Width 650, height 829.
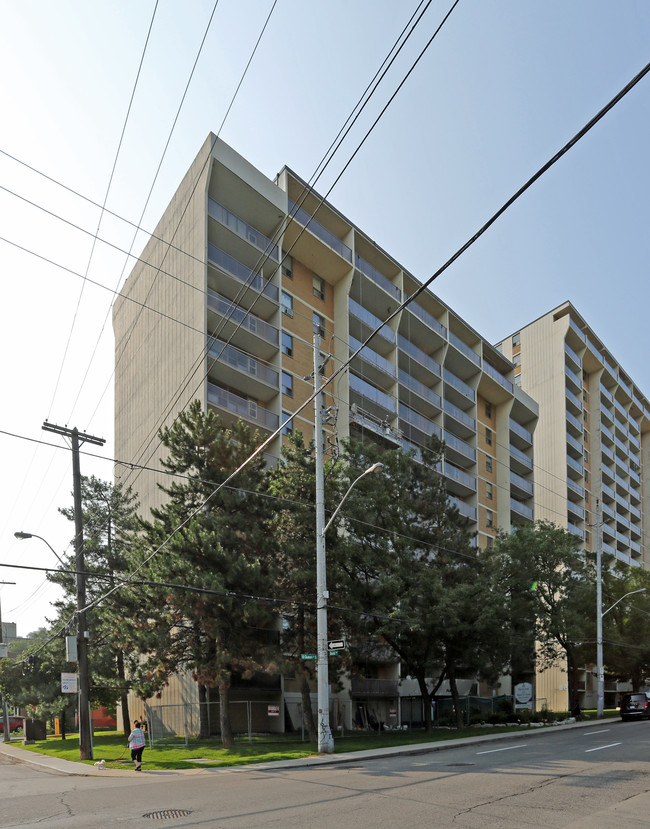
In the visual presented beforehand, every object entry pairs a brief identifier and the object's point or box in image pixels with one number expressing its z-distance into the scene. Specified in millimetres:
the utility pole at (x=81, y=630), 24734
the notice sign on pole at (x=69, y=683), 24938
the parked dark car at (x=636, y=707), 39219
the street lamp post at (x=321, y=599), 21719
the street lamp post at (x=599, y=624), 42750
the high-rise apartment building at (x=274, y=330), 37688
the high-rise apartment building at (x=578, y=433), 74000
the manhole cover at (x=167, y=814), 10712
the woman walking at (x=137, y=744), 19688
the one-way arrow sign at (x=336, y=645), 21703
